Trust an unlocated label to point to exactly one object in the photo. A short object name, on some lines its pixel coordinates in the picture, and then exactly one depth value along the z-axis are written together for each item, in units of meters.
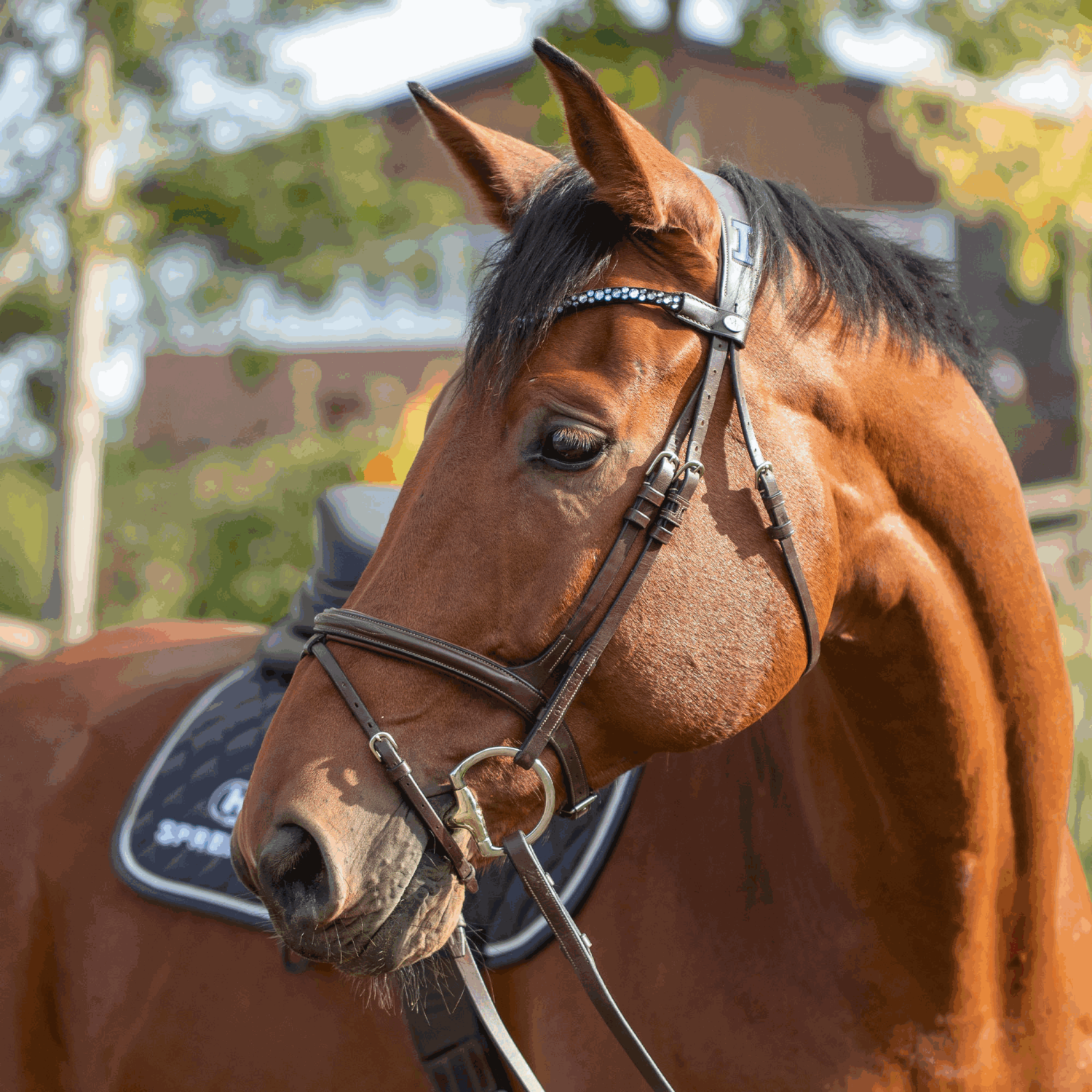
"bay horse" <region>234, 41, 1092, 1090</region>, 2.15
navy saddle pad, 2.40
